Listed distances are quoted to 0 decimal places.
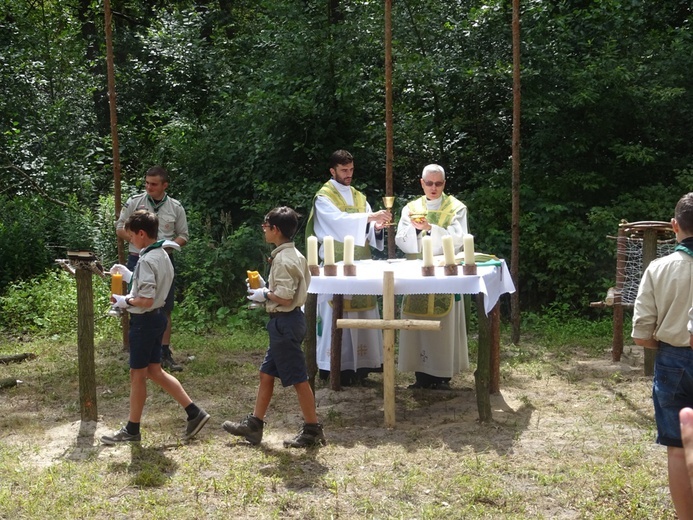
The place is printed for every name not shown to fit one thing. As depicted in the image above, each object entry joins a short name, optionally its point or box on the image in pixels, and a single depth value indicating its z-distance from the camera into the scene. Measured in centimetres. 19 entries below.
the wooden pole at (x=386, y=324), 630
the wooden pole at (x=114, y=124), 882
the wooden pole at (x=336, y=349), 771
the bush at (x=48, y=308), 1057
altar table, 641
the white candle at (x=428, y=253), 653
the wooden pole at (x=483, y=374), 658
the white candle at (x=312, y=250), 672
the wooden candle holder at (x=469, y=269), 649
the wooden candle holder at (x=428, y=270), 649
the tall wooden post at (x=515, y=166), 900
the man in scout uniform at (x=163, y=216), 832
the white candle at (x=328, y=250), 668
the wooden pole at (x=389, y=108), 817
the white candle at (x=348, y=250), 670
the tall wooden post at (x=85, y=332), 654
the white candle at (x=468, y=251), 653
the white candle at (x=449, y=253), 652
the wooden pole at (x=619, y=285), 852
